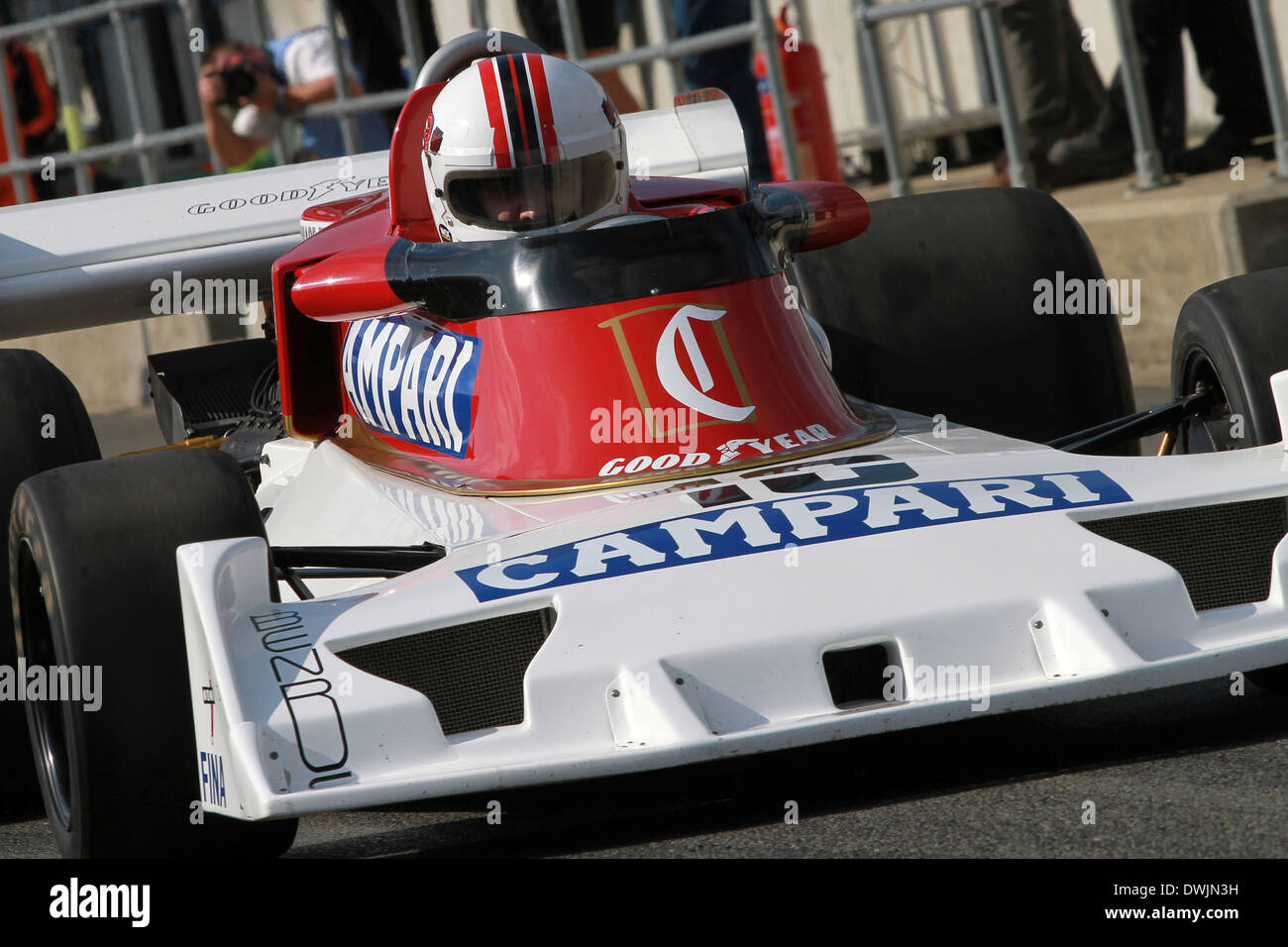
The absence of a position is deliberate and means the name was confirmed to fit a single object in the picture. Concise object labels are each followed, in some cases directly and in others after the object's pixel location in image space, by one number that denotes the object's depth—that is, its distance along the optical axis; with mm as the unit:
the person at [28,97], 13516
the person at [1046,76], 10000
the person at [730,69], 10016
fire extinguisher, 10094
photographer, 10672
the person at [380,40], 11117
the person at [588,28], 10289
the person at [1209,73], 8375
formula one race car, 3236
